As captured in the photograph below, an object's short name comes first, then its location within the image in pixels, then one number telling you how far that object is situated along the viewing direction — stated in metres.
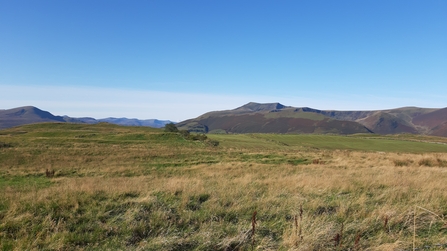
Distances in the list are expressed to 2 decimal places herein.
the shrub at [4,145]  34.12
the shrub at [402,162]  21.55
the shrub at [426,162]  21.64
